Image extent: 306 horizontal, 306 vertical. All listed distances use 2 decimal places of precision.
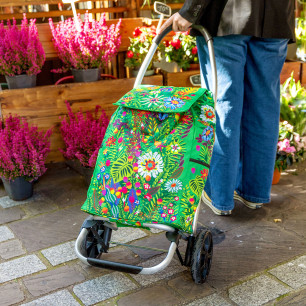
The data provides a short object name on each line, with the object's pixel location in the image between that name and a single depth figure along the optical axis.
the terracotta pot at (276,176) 3.29
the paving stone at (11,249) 2.47
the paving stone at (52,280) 2.16
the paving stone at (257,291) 2.05
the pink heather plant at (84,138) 3.21
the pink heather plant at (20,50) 3.16
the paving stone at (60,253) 2.40
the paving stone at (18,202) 3.10
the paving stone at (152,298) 2.04
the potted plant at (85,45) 3.38
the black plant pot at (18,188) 3.09
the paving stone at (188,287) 2.10
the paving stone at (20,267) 2.28
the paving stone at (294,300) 2.01
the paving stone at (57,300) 2.05
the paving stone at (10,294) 2.07
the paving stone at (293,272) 2.17
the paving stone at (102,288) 2.08
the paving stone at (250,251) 2.26
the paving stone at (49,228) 2.60
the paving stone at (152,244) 2.45
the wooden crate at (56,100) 3.35
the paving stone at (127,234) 2.62
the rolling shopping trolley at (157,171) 1.98
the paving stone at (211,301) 2.03
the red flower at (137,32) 3.69
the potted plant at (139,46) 3.67
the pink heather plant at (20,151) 2.99
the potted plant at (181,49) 3.76
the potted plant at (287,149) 3.19
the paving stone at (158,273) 2.21
